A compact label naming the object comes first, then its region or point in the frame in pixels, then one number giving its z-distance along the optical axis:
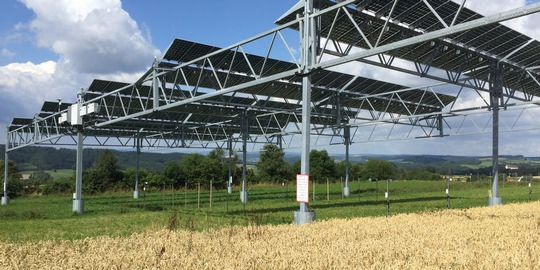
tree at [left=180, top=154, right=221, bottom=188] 59.75
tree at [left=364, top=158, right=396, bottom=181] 82.19
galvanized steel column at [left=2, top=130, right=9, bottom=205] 35.84
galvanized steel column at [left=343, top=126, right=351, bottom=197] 36.53
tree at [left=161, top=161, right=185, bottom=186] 60.38
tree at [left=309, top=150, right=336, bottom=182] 69.31
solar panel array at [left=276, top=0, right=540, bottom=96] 14.86
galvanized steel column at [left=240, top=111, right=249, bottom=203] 31.84
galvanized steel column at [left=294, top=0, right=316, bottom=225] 14.20
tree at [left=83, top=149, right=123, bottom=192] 53.25
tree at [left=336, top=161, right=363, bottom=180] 76.50
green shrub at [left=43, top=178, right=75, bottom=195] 49.23
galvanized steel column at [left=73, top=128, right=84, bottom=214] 24.48
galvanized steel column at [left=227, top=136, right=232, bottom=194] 42.56
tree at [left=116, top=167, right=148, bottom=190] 55.06
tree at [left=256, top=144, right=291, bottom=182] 67.62
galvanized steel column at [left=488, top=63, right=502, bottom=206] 22.14
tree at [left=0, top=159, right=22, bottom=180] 52.43
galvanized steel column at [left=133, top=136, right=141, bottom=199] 41.60
